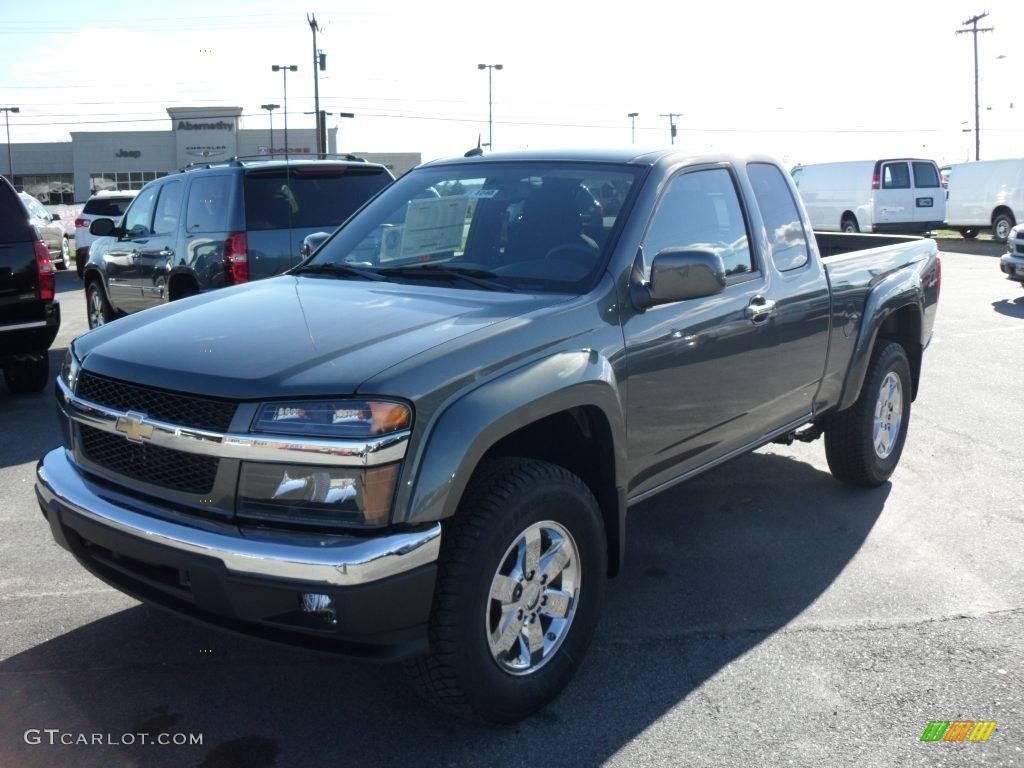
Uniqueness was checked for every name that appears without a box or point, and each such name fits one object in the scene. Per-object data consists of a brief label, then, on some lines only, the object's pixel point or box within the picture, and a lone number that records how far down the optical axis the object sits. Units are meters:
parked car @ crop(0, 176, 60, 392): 7.98
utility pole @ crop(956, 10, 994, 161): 53.49
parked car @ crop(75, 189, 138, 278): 21.59
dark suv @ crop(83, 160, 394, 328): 8.34
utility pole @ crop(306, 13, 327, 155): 51.19
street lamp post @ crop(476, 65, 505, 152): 56.19
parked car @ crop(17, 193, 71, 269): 18.33
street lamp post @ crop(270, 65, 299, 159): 66.25
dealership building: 78.06
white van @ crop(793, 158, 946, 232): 24.92
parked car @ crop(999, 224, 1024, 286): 14.48
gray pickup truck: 2.97
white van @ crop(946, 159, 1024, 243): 24.78
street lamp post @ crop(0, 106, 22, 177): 76.35
